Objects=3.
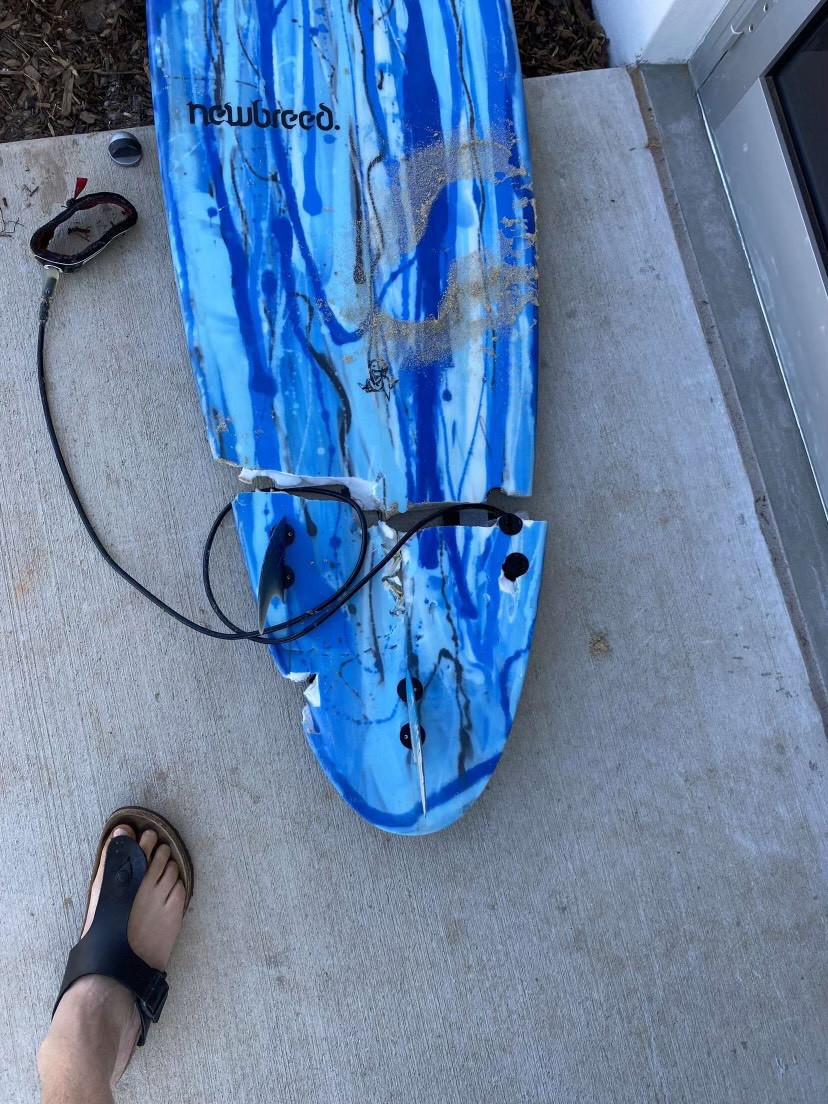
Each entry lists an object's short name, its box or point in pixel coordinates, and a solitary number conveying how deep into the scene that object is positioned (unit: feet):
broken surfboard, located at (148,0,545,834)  4.59
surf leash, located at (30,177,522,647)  4.56
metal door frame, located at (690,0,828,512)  4.78
